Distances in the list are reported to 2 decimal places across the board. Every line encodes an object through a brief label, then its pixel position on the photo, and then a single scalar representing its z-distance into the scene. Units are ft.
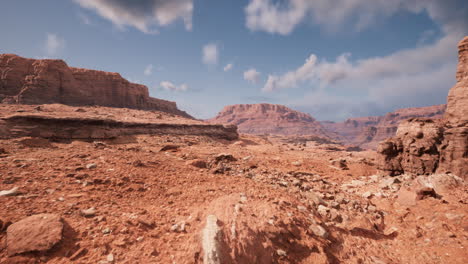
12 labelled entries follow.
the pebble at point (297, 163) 36.47
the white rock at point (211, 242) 8.66
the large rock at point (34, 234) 7.60
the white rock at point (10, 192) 11.30
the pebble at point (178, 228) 10.50
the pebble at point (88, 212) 10.44
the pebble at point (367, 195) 22.00
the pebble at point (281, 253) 10.45
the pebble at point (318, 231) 12.51
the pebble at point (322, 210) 16.25
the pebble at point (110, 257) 7.82
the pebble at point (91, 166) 17.51
